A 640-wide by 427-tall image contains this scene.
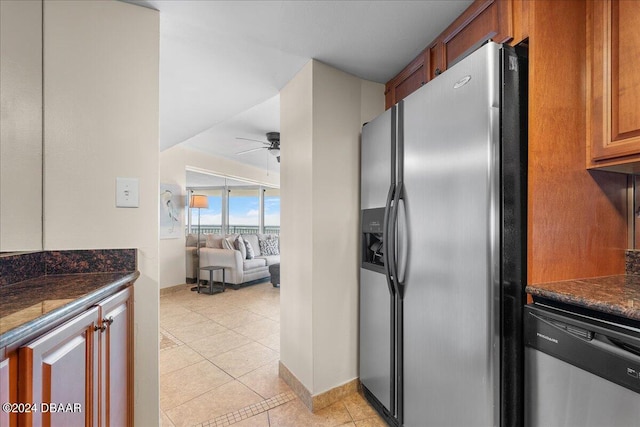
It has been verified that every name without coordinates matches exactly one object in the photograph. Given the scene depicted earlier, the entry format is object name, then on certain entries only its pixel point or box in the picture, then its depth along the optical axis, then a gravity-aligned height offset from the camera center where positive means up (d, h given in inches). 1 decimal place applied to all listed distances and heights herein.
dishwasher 34.6 -19.6
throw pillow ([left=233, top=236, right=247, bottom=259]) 227.0 -23.3
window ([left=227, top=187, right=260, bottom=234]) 319.6 +5.9
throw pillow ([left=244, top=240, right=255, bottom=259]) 237.3 -27.6
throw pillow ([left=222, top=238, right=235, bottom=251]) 221.3 -21.4
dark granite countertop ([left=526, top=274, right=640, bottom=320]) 35.8 -10.9
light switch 56.4 +4.4
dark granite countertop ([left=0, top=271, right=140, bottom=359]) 29.0 -10.7
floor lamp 233.5 +10.4
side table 197.2 -47.6
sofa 213.6 -32.3
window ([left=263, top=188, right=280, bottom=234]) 323.6 +5.8
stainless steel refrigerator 45.8 -5.3
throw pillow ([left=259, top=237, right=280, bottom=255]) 262.6 -27.1
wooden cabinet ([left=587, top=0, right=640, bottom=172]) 46.7 +21.4
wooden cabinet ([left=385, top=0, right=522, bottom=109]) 51.9 +35.9
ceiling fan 168.6 +41.8
